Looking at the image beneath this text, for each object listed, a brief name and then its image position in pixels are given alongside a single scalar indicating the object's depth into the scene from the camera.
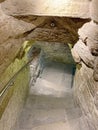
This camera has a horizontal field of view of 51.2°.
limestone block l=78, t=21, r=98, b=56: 1.42
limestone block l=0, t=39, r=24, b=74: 1.69
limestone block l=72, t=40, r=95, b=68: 1.61
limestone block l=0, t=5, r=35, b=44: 1.57
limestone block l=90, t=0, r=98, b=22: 1.31
